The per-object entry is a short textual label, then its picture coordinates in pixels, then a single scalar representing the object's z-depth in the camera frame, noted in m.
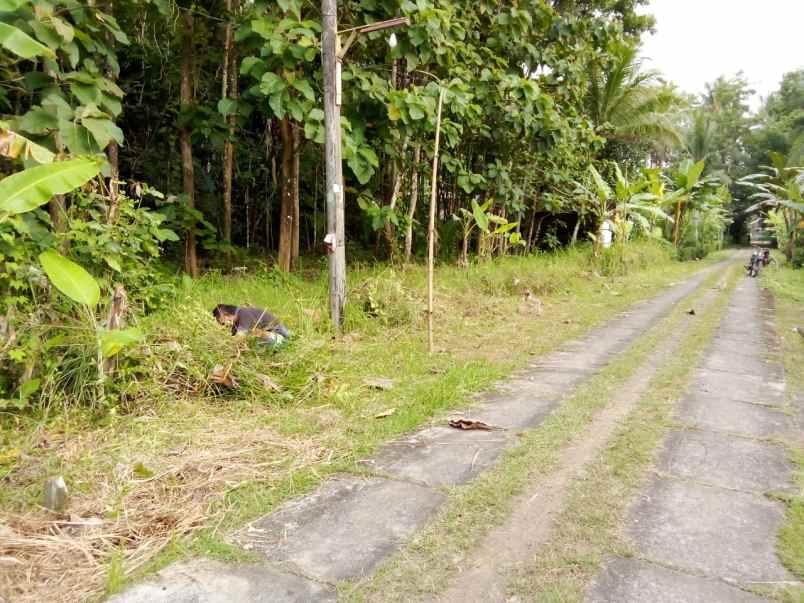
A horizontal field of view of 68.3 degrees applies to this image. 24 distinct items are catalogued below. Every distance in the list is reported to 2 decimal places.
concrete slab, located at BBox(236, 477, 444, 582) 2.05
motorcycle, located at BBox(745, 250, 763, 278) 13.80
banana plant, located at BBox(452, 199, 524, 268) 7.88
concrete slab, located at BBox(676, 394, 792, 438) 3.36
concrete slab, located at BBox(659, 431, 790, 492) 2.70
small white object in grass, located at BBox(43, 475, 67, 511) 2.24
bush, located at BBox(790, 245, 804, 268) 15.56
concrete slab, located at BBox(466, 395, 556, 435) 3.43
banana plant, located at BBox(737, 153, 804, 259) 12.36
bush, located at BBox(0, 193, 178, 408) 3.08
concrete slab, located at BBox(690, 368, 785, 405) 3.96
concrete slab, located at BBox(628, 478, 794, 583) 2.04
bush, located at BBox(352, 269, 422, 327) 5.77
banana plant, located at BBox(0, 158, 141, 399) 2.64
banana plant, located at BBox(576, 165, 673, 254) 11.27
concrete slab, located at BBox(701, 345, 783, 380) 4.68
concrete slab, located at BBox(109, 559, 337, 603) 1.84
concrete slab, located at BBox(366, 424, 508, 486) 2.73
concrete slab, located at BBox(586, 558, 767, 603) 1.86
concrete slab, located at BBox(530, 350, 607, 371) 4.75
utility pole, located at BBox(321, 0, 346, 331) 4.95
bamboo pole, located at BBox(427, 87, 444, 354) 4.79
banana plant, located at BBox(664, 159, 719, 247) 14.94
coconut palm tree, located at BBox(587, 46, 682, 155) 14.01
